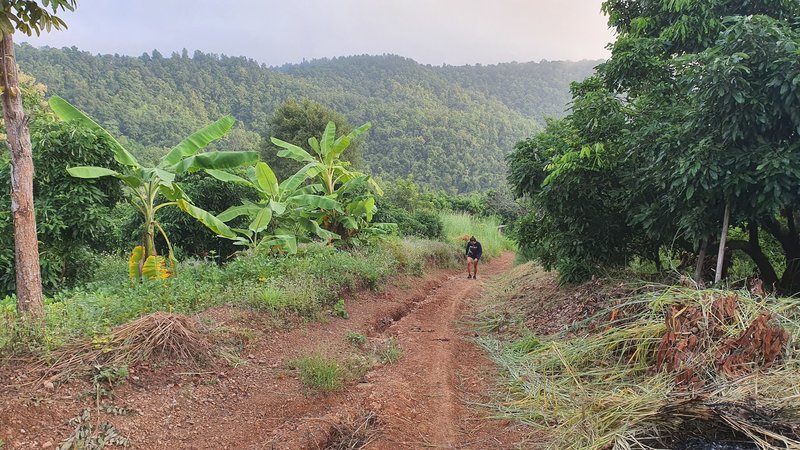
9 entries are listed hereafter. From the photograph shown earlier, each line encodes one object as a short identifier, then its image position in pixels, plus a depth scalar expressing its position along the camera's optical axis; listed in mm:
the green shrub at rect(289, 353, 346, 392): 4852
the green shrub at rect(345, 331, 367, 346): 6657
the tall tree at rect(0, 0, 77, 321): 4156
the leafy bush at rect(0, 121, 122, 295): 7398
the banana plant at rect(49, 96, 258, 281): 7371
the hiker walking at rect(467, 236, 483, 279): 14812
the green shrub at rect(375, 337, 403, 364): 6086
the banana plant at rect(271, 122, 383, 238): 11430
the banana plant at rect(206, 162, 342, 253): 9516
